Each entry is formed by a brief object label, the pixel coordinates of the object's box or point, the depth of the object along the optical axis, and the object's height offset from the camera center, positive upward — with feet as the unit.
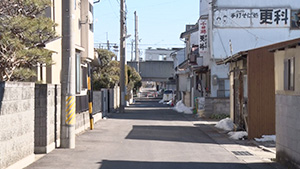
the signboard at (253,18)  106.22 +16.25
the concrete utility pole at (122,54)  128.26 +9.79
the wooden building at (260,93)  59.93 -0.74
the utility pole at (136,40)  216.54 +24.03
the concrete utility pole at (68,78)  49.37 +1.09
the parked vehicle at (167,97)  211.61 -4.24
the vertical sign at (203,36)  110.83 +12.49
